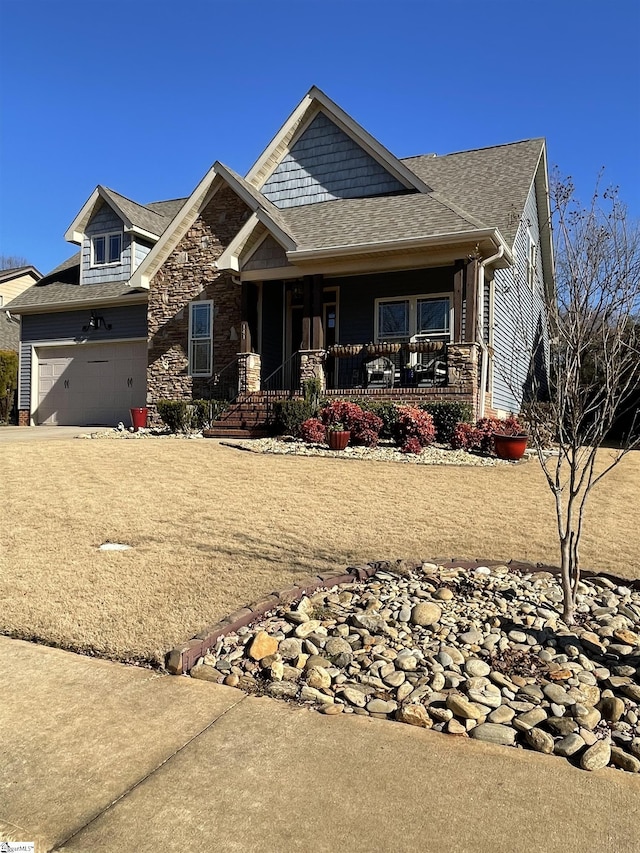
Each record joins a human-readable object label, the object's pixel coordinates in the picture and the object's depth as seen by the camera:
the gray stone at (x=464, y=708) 2.74
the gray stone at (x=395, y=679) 3.03
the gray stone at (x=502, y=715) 2.71
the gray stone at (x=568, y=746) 2.49
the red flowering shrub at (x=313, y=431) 10.96
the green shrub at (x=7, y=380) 20.94
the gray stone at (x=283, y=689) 2.94
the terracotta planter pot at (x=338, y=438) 10.45
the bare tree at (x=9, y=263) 54.12
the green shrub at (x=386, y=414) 11.35
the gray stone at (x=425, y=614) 3.67
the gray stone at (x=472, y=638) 3.44
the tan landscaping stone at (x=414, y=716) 2.71
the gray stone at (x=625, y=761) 2.39
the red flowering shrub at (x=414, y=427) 10.61
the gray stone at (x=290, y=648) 3.28
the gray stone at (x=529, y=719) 2.64
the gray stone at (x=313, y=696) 2.88
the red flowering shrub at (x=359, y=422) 10.96
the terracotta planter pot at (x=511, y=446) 10.14
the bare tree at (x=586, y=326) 3.82
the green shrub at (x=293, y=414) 11.84
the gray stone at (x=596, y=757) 2.38
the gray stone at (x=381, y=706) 2.80
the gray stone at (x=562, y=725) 2.62
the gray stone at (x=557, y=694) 2.85
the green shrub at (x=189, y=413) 13.43
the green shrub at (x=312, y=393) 12.26
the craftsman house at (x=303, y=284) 12.98
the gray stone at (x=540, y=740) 2.52
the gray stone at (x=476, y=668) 3.11
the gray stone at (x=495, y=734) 2.59
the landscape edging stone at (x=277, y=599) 3.18
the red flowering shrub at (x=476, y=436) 10.73
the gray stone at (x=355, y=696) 2.87
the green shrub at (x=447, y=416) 11.24
